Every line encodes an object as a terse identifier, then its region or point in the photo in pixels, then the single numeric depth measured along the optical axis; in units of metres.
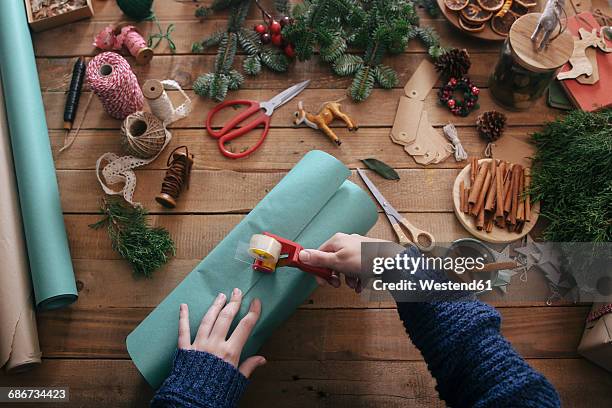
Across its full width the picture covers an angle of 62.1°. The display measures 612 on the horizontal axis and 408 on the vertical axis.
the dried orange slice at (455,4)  1.41
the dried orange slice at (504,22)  1.42
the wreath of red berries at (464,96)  1.36
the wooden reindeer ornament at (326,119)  1.32
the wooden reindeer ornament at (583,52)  1.36
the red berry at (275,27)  1.40
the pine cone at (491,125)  1.32
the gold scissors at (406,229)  1.22
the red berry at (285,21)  1.40
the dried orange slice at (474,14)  1.39
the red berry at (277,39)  1.40
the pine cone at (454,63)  1.37
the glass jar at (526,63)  1.22
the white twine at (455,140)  1.31
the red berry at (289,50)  1.40
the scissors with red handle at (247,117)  1.33
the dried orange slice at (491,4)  1.40
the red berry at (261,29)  1.42
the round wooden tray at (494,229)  1.22
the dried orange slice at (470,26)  1.40
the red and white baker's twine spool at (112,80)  1.22
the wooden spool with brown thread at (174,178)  1.24
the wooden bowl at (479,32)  1.41
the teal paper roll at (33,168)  1.14
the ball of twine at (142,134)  1.23
